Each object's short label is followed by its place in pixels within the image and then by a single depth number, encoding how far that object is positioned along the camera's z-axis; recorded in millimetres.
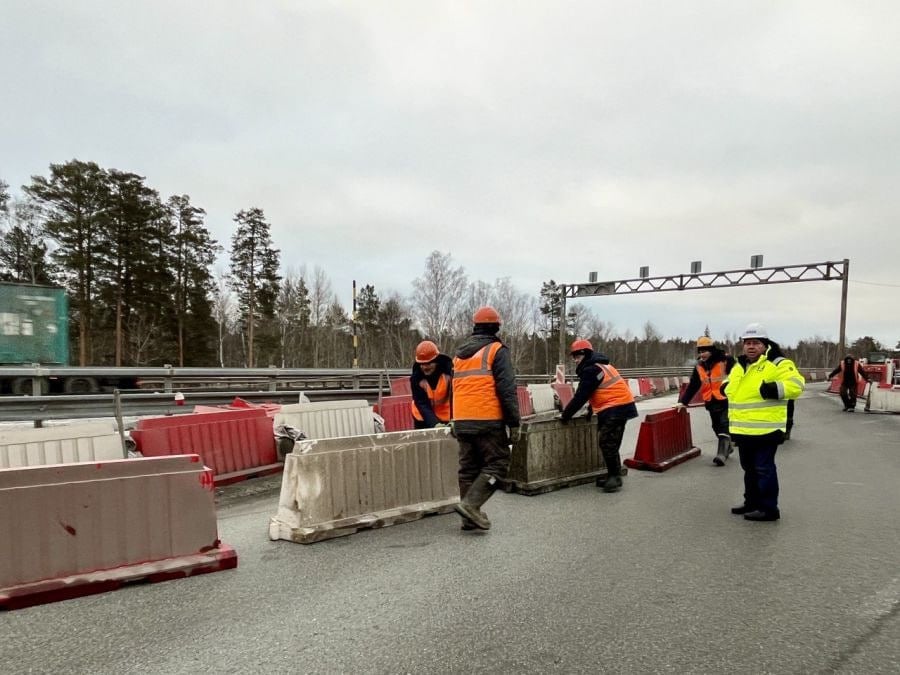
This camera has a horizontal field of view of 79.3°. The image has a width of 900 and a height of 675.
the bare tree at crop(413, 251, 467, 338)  49594
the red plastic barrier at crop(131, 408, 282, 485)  7117
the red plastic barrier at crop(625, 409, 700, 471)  8172
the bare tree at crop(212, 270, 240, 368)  48594
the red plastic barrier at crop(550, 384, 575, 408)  18703
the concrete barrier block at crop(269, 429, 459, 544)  4844
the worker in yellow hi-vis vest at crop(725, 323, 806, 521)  5293
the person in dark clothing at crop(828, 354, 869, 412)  17516
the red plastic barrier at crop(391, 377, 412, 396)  15512
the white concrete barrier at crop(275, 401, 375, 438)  9047
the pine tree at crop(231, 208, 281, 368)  46812
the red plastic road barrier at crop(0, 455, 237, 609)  3537
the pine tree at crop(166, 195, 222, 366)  41344
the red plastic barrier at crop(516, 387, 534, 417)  15813
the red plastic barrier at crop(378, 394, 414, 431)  11164
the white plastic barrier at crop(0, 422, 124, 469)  6059
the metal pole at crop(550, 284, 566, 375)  34250
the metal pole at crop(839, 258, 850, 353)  33906
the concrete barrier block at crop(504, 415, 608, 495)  6598
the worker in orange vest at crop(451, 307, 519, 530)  4980
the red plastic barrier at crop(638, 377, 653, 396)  25641
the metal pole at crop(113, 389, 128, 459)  6652
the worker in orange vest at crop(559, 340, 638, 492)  6816
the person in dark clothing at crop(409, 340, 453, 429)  6402
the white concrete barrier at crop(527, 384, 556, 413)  17184
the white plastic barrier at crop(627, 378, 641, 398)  24394
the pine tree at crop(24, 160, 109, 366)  33094
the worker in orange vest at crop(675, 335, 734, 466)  8938
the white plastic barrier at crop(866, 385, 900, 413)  17547
